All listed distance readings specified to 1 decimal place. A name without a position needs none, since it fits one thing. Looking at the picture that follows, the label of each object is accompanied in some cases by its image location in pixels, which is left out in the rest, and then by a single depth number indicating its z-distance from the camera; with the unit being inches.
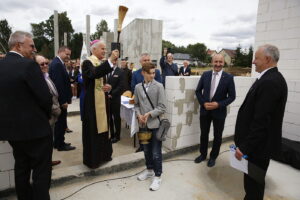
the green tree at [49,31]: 1850.6
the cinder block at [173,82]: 146.5
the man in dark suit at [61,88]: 146.3
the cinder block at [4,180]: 101.3
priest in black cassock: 109.5
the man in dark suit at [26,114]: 71.7
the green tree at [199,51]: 3277.6
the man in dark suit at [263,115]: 76.6
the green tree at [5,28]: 1997.5
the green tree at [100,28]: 2262.6
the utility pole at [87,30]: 582.4
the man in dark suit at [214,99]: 134.6
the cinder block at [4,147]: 98.0
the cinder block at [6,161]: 99.9
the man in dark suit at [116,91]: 172.1
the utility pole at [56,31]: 486.2
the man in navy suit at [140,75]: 160.2
